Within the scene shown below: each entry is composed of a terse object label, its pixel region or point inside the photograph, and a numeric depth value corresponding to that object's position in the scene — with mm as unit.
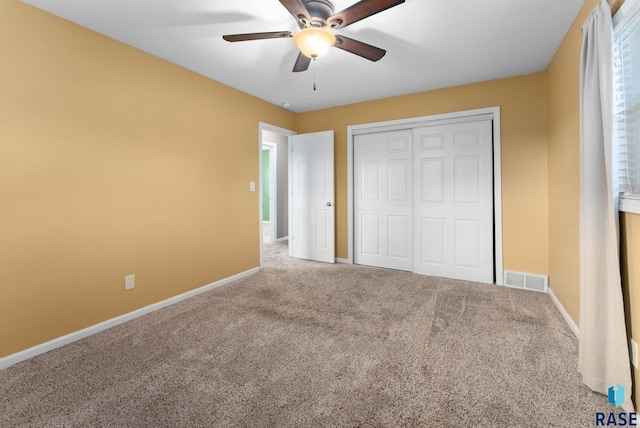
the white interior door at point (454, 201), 3510
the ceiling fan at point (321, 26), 1658
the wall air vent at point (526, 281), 3195
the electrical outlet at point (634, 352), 1397
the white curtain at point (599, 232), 1461
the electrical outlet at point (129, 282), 2601
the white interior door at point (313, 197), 4590
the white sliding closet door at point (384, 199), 4051
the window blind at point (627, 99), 1429
